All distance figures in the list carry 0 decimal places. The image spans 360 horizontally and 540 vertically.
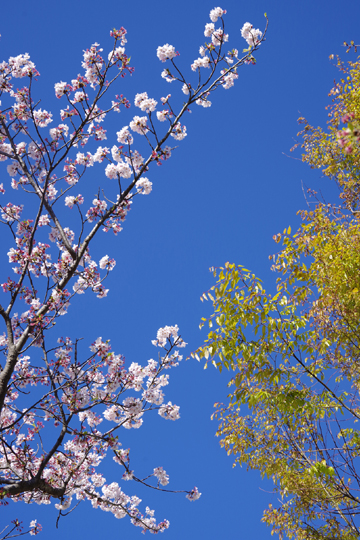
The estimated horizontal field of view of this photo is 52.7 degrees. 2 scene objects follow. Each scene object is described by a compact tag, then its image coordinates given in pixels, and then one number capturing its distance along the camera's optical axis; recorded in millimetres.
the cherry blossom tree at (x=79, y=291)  4180
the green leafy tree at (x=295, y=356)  3820
